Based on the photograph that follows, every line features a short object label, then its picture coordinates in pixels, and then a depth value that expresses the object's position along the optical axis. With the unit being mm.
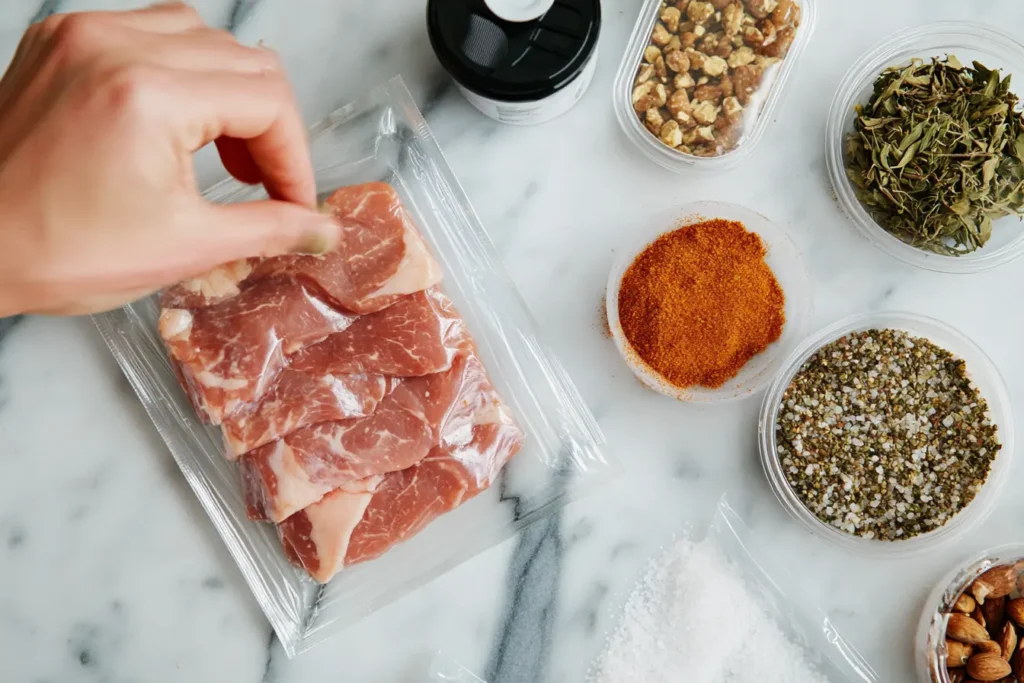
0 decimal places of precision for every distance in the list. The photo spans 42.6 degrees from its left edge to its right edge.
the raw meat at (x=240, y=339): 584
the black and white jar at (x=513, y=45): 584
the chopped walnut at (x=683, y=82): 622
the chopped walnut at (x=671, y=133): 620
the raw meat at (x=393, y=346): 595
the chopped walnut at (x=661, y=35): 625
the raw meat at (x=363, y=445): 589
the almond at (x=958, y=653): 607
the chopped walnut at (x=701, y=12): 623
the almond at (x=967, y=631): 603
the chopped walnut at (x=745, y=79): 622
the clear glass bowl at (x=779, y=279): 620
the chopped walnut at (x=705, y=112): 621
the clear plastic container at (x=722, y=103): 624
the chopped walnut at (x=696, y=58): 620
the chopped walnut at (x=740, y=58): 621
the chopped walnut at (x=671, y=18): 624
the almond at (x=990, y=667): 600
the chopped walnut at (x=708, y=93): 622
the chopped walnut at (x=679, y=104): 620
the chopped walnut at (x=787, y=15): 620
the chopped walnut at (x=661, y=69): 625
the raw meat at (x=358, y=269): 590
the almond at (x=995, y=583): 609
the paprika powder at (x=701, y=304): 611
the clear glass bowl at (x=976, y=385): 616
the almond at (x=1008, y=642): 605
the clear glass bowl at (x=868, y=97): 625
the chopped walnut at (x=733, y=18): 620
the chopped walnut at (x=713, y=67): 620
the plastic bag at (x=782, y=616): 626
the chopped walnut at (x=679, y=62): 620
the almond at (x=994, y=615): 611
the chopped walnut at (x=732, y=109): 621
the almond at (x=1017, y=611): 605
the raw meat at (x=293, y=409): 589
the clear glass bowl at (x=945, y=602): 607
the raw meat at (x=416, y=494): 604
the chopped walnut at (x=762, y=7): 622
